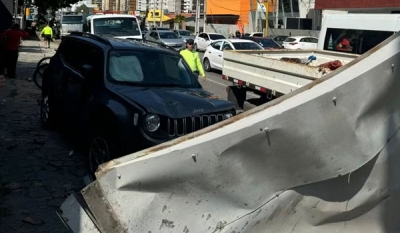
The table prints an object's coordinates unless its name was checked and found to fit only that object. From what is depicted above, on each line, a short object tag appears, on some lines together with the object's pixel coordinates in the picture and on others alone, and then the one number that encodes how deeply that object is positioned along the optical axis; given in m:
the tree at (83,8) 120.50
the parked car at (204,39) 35.88
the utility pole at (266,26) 54.08
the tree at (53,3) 45.09
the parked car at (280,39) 40.59
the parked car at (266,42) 28.12
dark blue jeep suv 5.82
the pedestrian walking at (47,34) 30.81
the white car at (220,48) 20.97
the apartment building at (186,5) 124.32
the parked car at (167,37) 31.22
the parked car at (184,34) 42.86
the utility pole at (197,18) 60.75
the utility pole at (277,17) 60.00
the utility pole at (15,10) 32.34
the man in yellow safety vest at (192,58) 11.12
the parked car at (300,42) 32.28
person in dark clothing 15.53
